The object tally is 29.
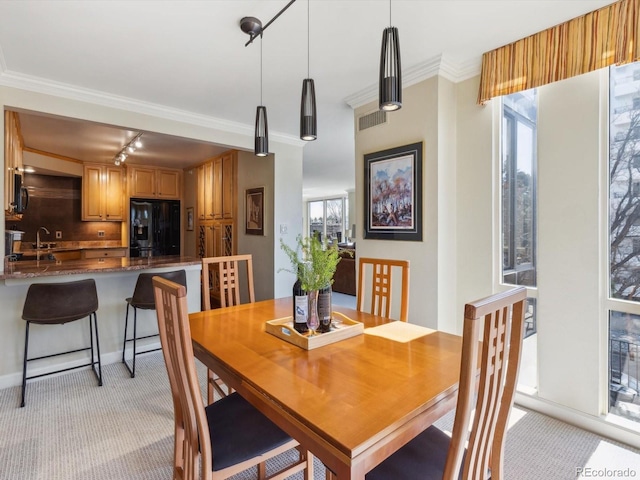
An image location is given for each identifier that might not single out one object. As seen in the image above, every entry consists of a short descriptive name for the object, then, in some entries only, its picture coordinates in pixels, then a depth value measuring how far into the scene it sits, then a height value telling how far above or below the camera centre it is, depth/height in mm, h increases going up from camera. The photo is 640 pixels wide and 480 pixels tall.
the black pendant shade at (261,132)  1990 +626
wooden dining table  867 -501
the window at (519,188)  2342 +340
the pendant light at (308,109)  1672 +642
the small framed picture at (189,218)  6219 +351
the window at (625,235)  1952 -2
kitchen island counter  2559 -260
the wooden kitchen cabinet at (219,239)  5137 -42
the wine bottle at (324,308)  1608 -350
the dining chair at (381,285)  1992 -317
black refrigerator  5777 +165
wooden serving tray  1459 -453
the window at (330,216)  11564 +725
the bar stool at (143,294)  2861 -498
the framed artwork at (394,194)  2650 +357
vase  1569 -354
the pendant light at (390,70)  1264 +638
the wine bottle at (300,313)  1555 -361
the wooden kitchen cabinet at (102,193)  5613 +759
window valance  1811 +1126
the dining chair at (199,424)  1106 -760
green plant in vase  1548 -160
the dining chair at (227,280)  2182 -297
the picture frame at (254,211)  4539 +359
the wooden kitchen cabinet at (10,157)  2688 +700
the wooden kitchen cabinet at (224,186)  5070 +798
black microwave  3191 +421
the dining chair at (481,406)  867 -507
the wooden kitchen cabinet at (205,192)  5602 +780
